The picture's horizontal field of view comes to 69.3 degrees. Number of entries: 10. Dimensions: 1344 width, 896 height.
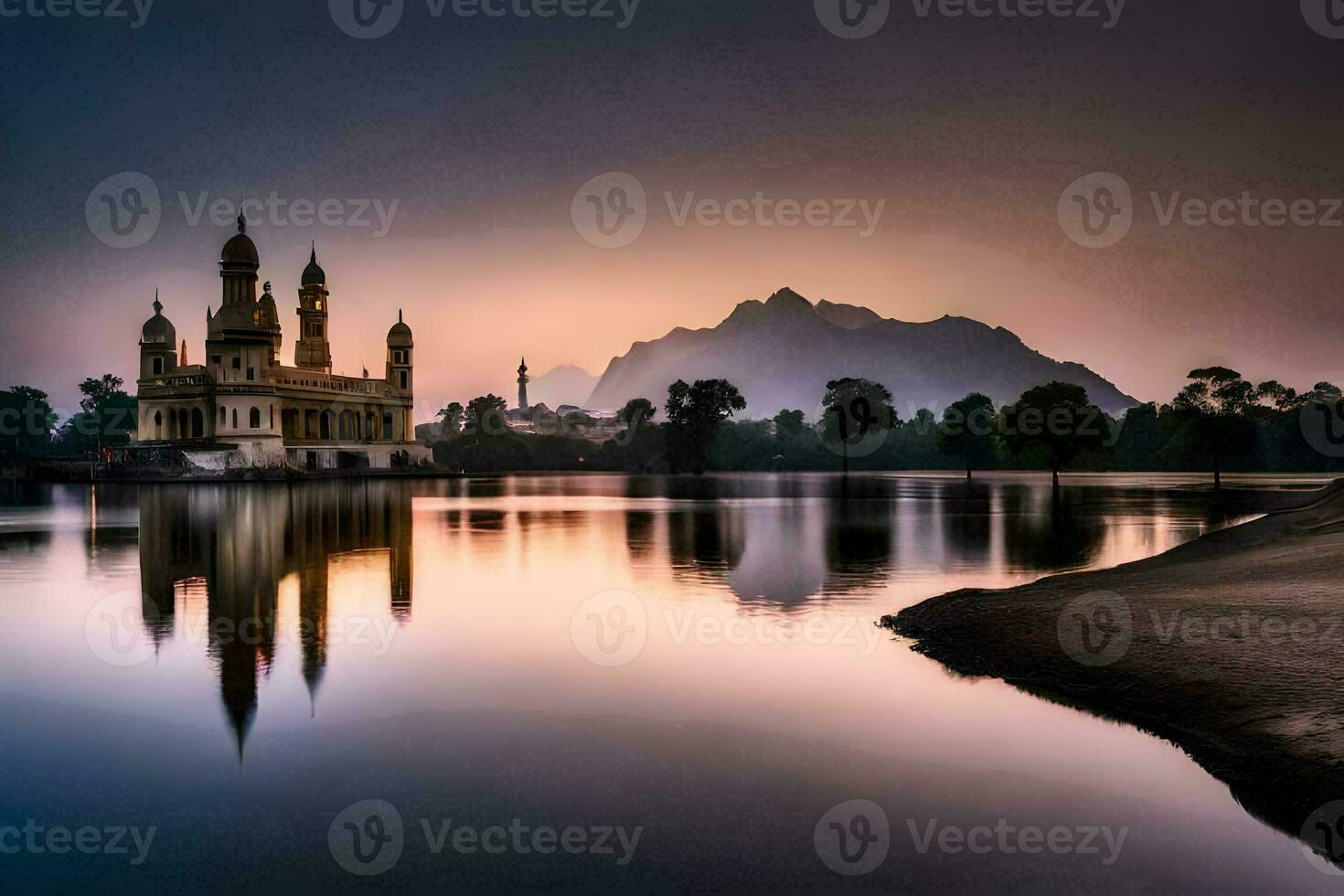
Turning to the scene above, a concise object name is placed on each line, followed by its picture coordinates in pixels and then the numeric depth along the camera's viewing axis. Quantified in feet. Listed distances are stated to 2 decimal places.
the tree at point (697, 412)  479.82
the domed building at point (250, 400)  386.52
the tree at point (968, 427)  392.27
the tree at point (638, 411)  610.24
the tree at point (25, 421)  499.51
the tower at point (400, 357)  497.46
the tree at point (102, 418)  562.25
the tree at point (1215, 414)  262.06
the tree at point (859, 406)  425.28
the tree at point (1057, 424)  282.97
